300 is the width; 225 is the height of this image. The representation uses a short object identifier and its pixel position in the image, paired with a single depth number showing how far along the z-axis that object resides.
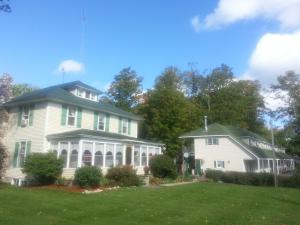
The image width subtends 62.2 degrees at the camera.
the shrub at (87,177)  16.07
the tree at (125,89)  39.32
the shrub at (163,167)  22.57
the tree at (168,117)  32.91
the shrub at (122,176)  17.57
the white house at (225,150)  28.31
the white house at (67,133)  18.51
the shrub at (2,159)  20.05
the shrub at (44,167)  17.18
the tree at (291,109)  28.29
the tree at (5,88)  24.60
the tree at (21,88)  42.92
